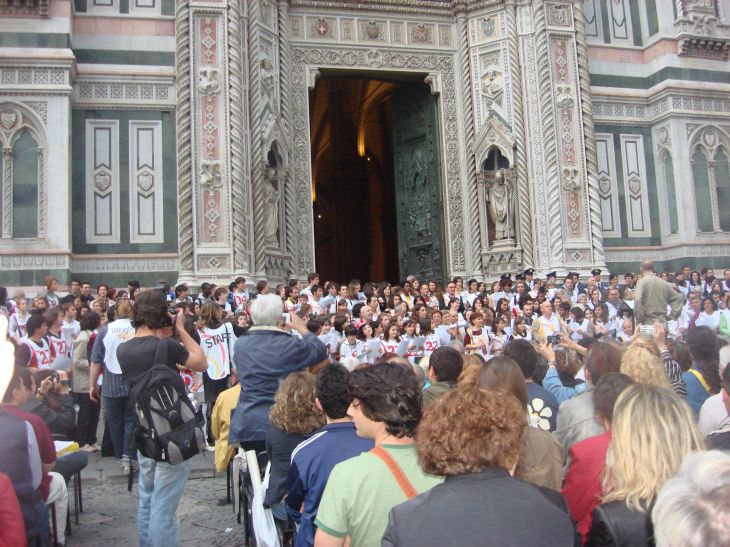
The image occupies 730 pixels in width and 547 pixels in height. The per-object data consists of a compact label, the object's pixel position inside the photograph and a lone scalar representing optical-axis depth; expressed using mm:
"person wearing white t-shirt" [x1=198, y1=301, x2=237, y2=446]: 8953
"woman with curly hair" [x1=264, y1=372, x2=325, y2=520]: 4254
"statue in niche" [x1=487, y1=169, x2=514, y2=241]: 16594
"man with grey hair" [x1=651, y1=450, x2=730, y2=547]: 1660
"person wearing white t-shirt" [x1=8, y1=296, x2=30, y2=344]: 9961
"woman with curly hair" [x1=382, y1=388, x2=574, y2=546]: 2275
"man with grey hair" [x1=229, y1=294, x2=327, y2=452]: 5105
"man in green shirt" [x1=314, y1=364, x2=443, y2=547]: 2854
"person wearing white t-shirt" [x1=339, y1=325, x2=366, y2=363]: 10219
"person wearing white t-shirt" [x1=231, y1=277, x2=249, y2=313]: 12359
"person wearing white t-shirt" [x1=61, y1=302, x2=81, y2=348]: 9711
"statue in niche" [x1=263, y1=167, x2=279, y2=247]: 14906
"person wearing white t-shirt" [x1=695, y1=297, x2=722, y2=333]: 12062
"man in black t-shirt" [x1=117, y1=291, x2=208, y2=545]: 4746
